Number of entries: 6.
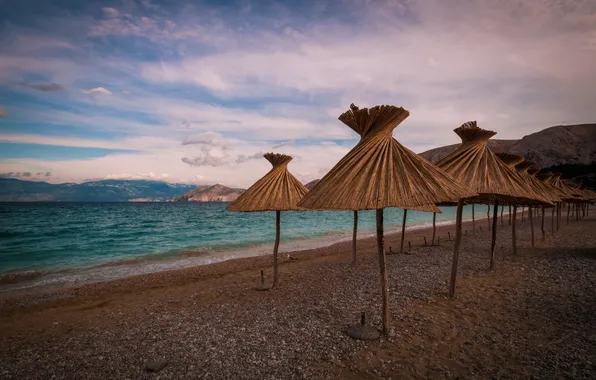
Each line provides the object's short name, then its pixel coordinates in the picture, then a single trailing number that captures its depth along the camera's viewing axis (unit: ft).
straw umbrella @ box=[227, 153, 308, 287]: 28.99
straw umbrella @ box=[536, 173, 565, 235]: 52.28
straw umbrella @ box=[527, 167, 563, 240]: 45.97
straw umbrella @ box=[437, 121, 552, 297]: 25.26
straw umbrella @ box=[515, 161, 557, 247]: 44.19
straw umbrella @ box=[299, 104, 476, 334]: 16.57
